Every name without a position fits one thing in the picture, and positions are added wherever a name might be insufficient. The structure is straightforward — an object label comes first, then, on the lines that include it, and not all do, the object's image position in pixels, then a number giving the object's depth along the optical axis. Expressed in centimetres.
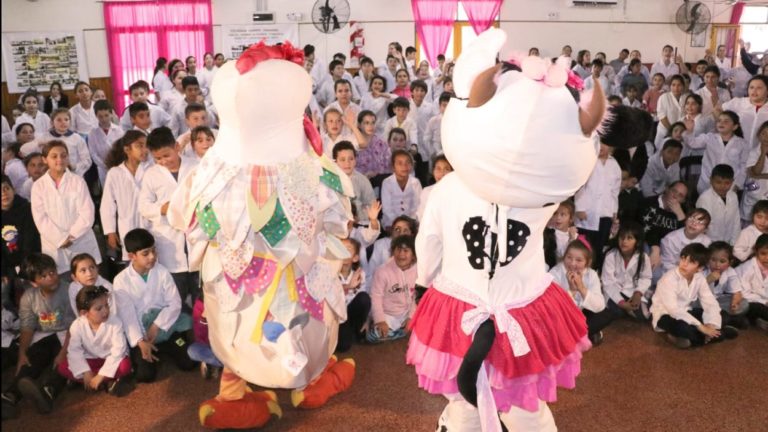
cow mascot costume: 177
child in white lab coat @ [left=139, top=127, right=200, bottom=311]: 339
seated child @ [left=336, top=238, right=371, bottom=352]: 339
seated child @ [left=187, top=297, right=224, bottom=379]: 278
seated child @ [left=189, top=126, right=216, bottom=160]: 343
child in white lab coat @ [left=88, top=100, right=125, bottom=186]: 527
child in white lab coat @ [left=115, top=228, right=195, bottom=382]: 305
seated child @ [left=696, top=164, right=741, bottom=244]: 430
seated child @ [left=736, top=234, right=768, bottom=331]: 360
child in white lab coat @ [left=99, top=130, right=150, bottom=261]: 357
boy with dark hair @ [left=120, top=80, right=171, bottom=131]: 572
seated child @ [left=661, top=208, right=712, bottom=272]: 387
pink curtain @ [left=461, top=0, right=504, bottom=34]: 1110
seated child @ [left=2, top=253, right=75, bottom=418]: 301
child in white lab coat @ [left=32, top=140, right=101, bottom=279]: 349
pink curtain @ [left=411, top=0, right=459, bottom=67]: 1094
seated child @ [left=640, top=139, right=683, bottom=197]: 499
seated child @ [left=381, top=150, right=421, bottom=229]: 433
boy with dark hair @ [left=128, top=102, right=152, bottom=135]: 438
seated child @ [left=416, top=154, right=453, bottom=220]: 394
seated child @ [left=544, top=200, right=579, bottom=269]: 364
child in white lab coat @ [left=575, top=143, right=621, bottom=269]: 403
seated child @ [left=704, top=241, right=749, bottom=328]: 363
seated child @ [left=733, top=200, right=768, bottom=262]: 391
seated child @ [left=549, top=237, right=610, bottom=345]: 336
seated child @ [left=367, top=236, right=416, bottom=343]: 346
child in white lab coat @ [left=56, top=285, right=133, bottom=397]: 290
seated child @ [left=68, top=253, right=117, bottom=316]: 305
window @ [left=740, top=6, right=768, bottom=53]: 1248
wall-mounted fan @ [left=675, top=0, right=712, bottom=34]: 1128
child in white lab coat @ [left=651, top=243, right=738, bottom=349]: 334
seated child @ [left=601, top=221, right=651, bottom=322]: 371
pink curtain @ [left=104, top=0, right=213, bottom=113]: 985
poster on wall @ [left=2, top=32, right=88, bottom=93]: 898
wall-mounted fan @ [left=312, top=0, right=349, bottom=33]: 943
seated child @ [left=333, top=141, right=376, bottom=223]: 390
